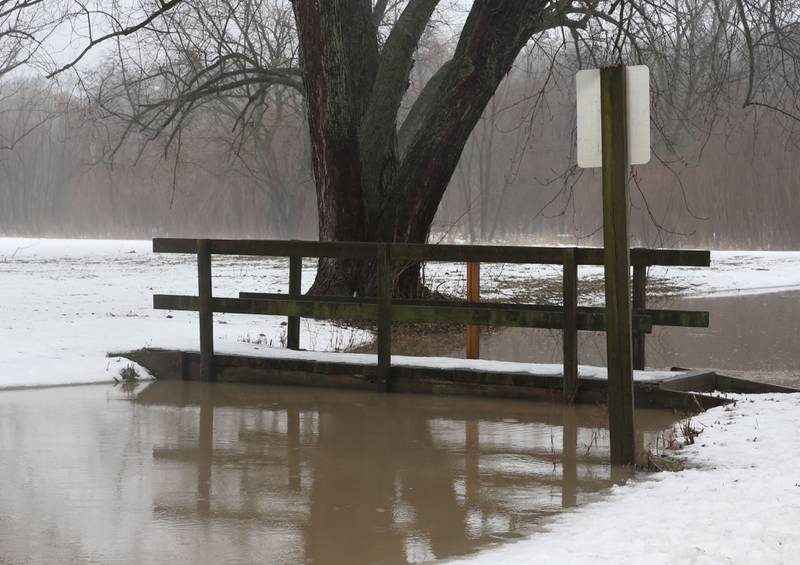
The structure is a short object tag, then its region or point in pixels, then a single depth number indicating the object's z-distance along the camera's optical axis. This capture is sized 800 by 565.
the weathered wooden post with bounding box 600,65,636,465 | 13.08
